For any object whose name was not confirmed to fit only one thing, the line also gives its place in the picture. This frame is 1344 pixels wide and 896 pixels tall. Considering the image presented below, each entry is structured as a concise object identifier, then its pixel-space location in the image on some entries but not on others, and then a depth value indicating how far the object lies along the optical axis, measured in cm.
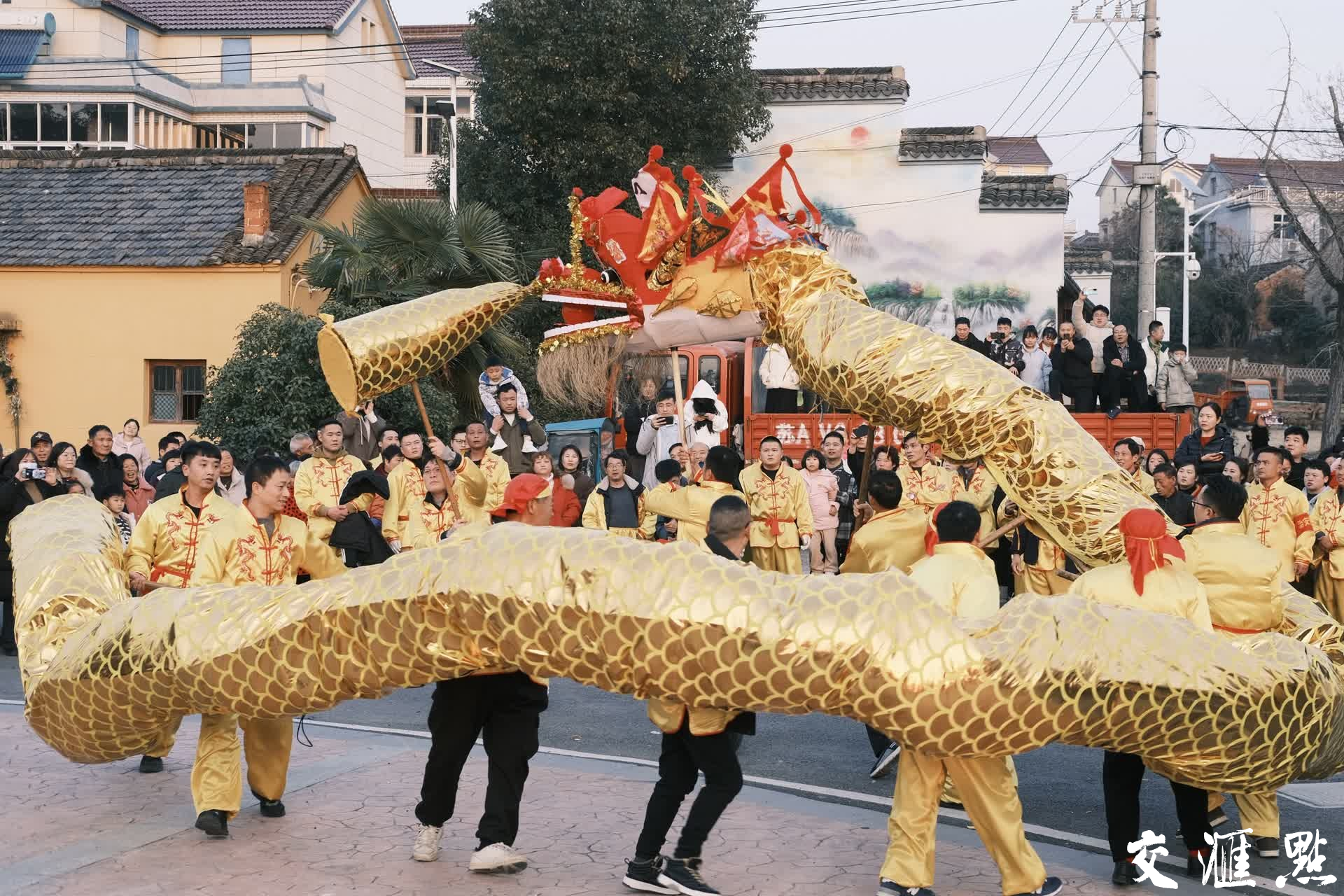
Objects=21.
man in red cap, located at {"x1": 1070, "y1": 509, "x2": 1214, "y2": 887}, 516
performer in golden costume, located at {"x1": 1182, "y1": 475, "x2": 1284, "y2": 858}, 586
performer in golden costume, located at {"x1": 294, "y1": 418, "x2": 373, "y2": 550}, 1005
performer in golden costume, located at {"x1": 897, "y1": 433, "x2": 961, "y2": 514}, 1137
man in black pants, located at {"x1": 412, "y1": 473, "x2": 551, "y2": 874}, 553
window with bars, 2170
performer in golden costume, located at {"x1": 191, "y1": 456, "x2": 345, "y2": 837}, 596
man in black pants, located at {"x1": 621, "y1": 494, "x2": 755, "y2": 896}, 525
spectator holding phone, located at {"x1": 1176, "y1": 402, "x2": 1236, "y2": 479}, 1147
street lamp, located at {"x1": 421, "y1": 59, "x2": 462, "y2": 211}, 2225
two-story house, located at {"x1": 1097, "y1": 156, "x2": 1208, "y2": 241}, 5522
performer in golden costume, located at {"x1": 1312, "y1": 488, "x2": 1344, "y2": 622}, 1020
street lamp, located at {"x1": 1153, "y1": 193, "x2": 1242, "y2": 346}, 3234
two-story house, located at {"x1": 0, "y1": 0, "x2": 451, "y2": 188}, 3275
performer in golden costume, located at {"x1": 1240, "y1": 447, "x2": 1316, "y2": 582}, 1002
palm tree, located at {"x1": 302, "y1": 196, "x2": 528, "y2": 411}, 1741
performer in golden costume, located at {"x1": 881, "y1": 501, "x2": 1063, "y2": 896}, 511
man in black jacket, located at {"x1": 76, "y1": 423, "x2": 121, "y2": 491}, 1173
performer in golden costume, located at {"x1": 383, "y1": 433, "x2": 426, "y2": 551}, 1055
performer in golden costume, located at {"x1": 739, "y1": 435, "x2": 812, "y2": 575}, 1034
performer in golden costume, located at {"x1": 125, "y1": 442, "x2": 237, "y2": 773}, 665
